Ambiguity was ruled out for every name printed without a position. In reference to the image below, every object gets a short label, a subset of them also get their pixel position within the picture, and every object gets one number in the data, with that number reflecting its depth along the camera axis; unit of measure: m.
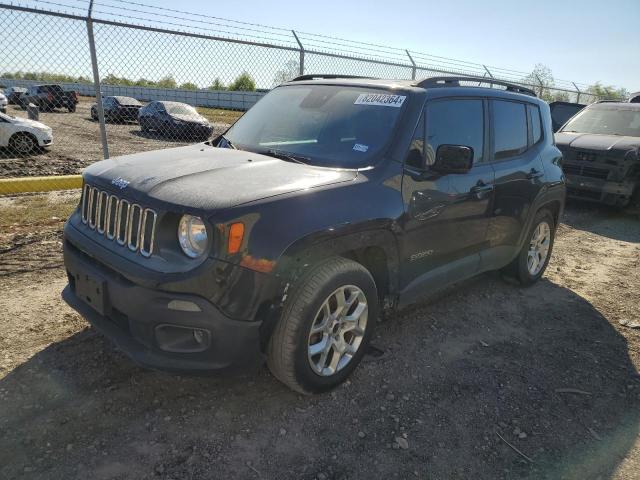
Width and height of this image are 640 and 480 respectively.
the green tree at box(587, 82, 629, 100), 29.55
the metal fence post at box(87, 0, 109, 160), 5.52
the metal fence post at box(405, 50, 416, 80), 9.67
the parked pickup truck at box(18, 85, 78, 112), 20.79
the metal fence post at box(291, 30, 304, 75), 7.32
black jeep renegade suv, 2.37
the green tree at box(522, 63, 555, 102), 14.01
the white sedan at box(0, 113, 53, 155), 11.86
